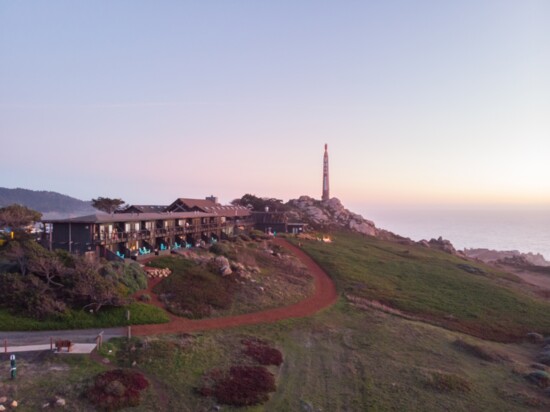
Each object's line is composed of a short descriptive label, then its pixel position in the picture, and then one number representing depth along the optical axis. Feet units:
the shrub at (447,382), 74.23
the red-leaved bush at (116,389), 60.29
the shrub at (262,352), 80.28
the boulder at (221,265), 135.64
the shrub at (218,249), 165.60
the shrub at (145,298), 106.24
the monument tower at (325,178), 401.08
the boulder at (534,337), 115.55
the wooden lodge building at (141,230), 134.10
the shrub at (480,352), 93.50
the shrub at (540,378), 79.63
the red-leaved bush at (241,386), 65.31
